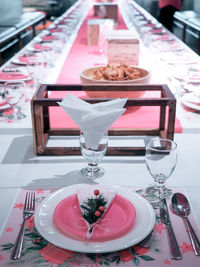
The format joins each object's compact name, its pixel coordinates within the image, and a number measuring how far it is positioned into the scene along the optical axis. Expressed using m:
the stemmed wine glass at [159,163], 0.95
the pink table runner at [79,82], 1.49
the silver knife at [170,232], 0.73
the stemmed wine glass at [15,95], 1.56
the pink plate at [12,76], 2.09
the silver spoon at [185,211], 0.77
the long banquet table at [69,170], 0.93
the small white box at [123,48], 2.24
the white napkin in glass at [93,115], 0.97
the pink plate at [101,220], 0.75
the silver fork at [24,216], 0.73
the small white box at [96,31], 3.30
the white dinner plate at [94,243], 0.72
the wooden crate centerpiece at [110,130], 1.19
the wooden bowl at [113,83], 1.50
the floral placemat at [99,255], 0.72
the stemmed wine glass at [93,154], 1.05
